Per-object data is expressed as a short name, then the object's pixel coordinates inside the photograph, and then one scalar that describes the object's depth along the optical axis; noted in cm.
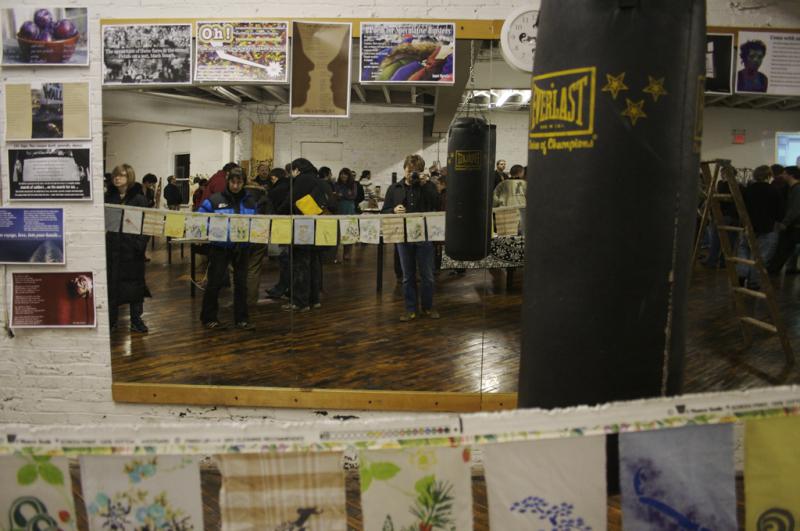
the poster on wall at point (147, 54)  333
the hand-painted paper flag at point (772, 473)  143
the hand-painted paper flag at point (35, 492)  140
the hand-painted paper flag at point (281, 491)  140
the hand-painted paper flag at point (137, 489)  139
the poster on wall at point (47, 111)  335
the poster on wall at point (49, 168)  339
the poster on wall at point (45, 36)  331
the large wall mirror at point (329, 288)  340
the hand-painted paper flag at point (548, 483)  141
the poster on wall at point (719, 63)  328
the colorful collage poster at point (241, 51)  334
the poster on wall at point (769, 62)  327
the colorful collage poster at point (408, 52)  332
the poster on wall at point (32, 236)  341
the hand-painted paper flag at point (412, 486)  139
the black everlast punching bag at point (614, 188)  163
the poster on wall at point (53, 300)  347
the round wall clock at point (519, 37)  324
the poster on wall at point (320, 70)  335
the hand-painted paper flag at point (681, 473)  141
